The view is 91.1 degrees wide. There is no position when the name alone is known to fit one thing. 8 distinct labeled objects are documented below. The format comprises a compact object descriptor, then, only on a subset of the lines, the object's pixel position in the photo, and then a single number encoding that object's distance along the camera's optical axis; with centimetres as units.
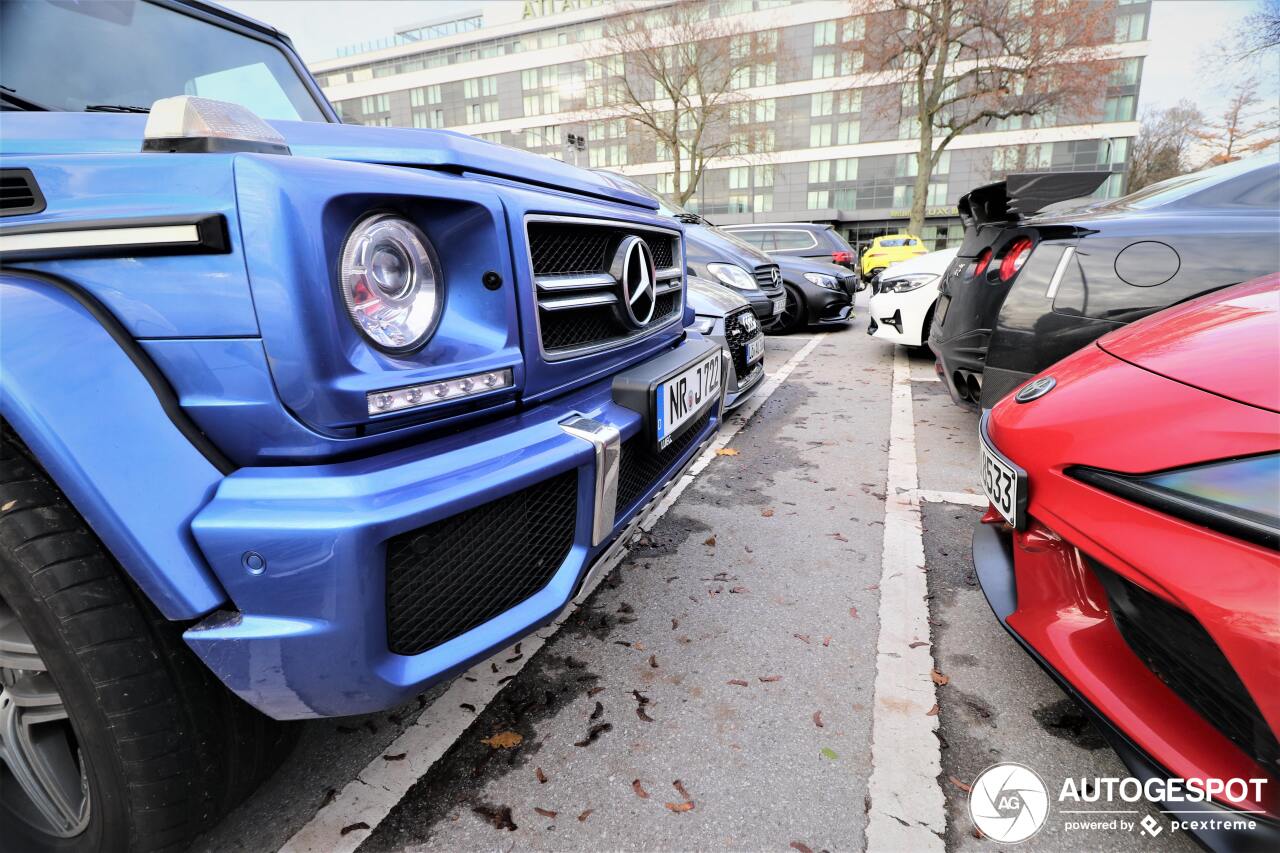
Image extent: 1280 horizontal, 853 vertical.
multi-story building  3666
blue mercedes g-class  101
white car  591
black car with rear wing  256
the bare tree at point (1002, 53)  2048
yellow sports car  1883
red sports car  107
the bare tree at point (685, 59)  2875
